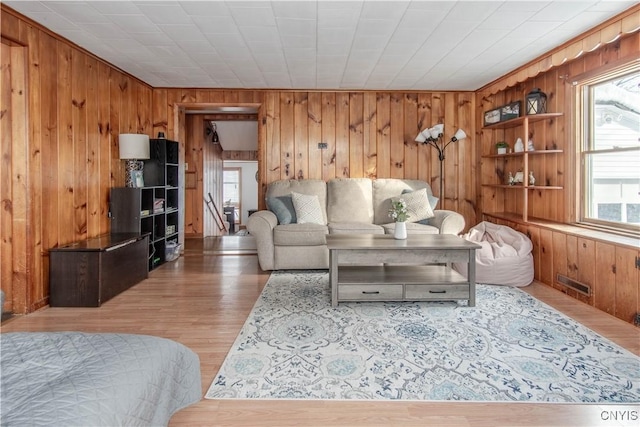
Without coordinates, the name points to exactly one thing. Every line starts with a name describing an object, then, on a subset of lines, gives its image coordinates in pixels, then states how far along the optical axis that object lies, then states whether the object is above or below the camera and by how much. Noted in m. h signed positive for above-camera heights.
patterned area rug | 1.96 -0.87
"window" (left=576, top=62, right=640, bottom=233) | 3.36 +0.50
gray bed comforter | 1.01 -0.49
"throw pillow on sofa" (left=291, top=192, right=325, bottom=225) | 4.80 -0.04
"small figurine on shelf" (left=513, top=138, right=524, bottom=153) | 4.56 +0.66
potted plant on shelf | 5.02 +0.72
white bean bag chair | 3.92 -0.57
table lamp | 4.39 +0.59
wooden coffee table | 3.21 -0.55
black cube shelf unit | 4.32 +0.03
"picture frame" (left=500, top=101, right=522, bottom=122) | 4.65 +1.10
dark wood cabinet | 3.34 -0.57
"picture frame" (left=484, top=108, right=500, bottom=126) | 4.95 +1.11
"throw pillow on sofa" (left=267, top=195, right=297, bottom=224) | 4.79 -0.04
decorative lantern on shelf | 4.29 +1.09
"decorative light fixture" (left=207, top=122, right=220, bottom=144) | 7.72 +1.44
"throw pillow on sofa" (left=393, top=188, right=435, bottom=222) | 4.80 +0.00
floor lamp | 5.34 +0.90
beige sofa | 4.45 -0.17
